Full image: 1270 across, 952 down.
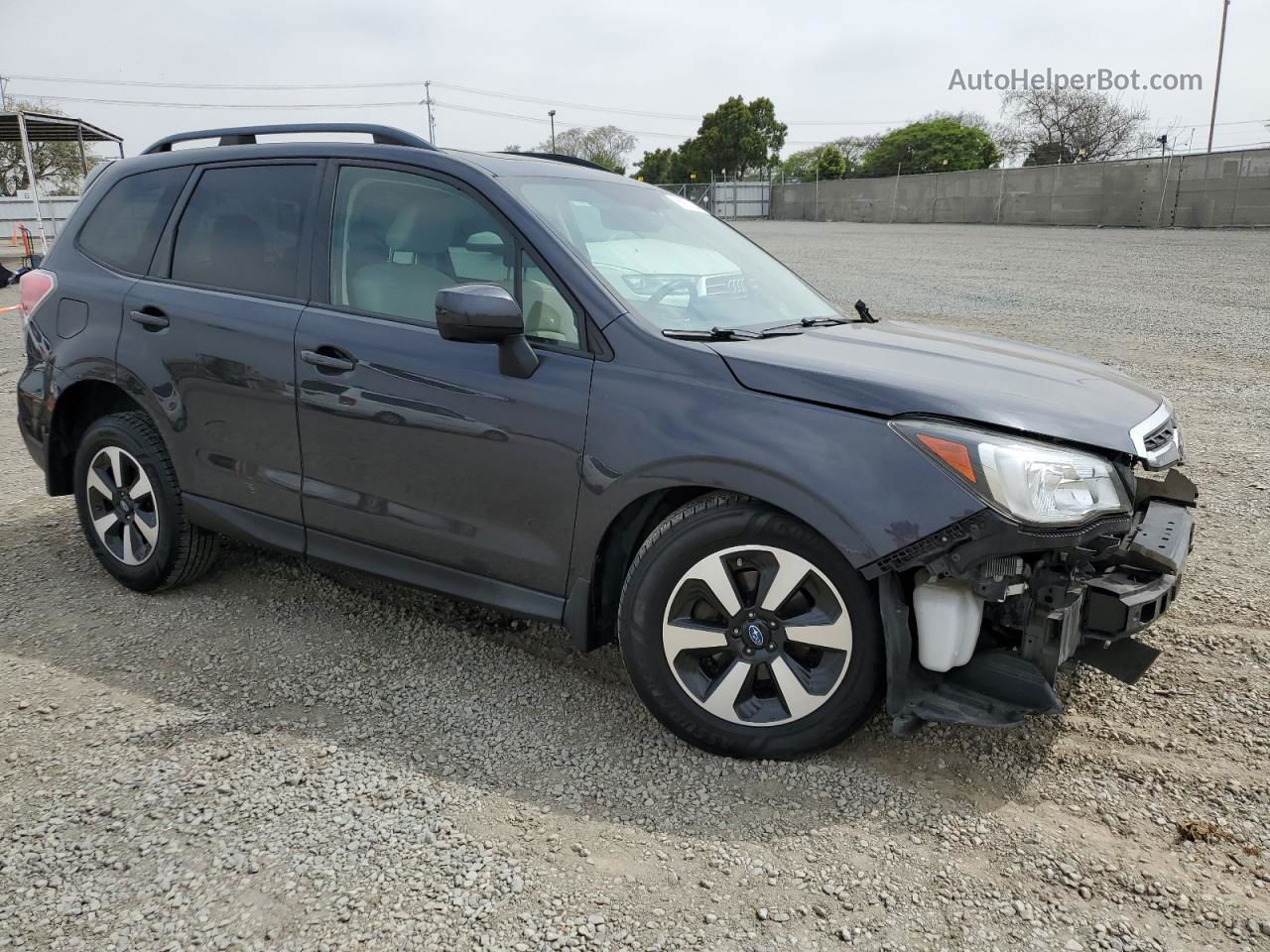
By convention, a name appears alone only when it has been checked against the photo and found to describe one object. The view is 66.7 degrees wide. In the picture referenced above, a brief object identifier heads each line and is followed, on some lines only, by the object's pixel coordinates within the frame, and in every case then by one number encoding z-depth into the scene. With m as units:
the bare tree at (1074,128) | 62.31
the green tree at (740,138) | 80.19
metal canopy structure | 21.20
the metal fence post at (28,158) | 21.02
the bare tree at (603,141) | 103.75
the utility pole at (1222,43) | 49.47
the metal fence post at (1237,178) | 29.53
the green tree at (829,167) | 75.96
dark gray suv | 2.54
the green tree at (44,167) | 51.00
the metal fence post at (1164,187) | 31.80
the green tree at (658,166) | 90.25
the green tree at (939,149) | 75.50
